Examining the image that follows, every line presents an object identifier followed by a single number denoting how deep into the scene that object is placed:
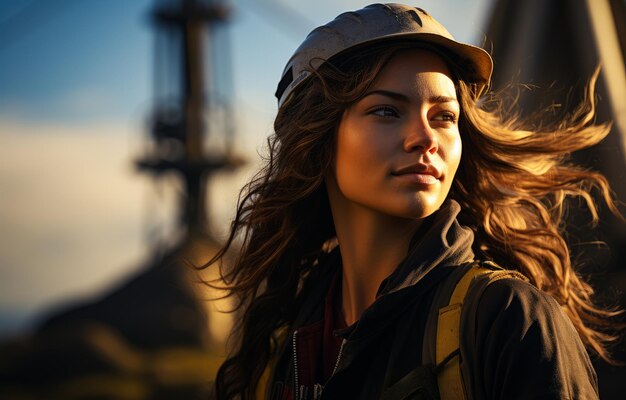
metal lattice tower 19.45
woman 2.06
